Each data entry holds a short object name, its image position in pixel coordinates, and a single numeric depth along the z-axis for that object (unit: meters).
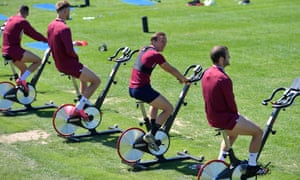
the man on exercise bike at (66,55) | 13.53
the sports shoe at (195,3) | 35.66
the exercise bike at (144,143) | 11.95
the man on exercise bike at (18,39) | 16.02
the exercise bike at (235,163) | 10.12
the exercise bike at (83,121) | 13.78
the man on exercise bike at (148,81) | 11.69
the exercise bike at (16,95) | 15.92
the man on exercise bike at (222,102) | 9.95
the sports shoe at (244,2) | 35.62
